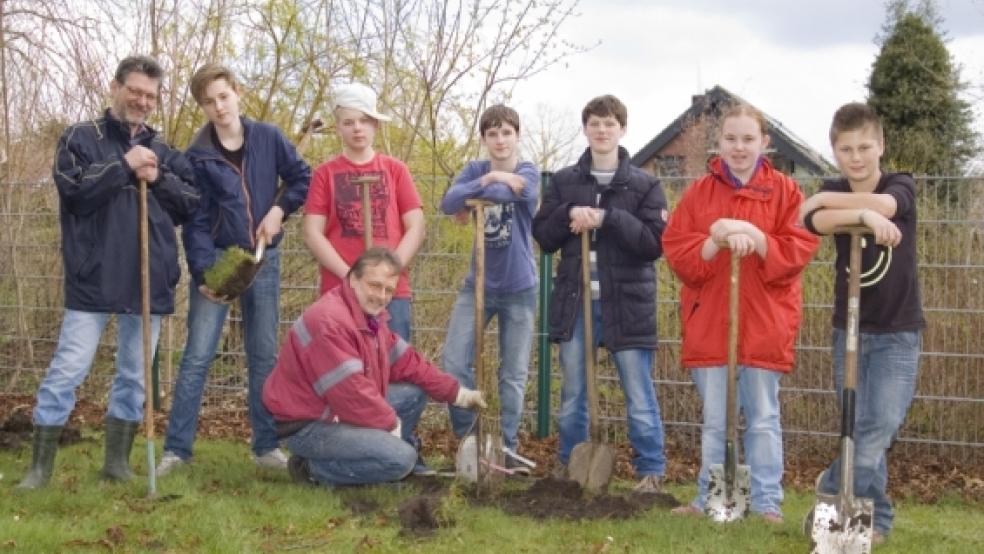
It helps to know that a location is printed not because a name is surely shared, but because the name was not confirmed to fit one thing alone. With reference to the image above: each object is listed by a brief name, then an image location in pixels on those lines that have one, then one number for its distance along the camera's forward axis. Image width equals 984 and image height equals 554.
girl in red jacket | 5.14
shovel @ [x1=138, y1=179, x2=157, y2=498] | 5.40
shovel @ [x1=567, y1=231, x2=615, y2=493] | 5.65
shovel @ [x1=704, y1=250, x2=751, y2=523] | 5.06
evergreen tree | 21.06
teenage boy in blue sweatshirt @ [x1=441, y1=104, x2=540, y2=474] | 6.09
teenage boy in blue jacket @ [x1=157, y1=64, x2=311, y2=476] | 5.98
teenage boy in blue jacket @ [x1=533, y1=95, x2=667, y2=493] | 5.73
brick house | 21.14
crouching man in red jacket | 5.40
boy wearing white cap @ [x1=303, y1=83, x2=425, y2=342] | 6.02
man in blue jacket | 5.47
